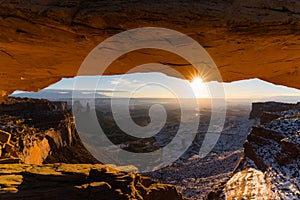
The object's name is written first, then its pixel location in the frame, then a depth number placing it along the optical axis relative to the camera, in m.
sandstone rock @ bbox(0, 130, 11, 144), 15.20
